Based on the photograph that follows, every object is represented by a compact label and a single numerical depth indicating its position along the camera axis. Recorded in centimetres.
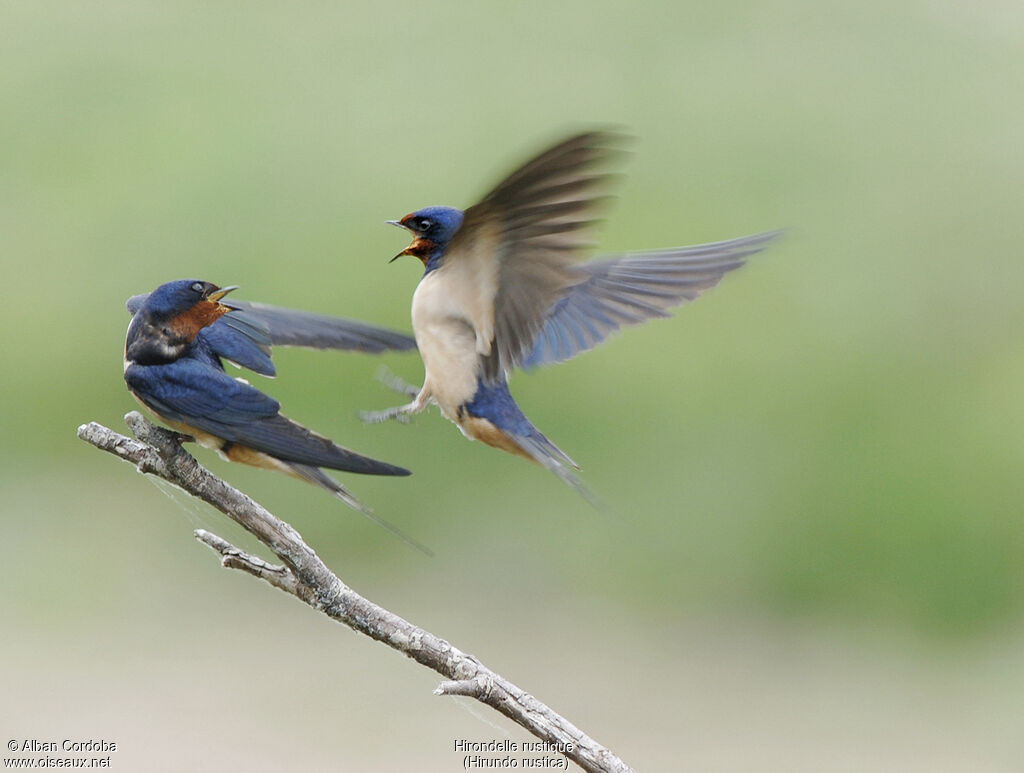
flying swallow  455
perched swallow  434
